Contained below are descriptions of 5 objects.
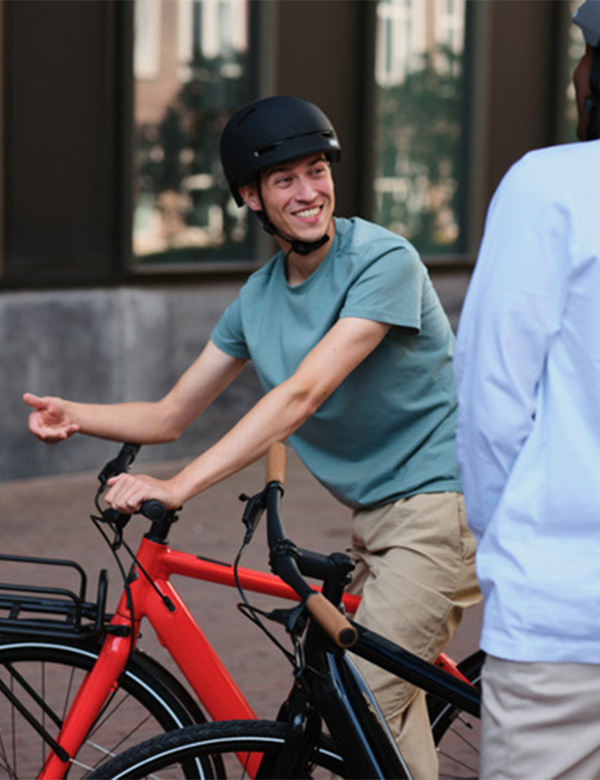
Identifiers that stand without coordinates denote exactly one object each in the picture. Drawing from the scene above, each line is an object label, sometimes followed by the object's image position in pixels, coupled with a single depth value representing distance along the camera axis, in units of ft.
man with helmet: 17.56
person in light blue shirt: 12.11
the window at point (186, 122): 53.26
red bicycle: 17.32
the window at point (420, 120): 60.87
